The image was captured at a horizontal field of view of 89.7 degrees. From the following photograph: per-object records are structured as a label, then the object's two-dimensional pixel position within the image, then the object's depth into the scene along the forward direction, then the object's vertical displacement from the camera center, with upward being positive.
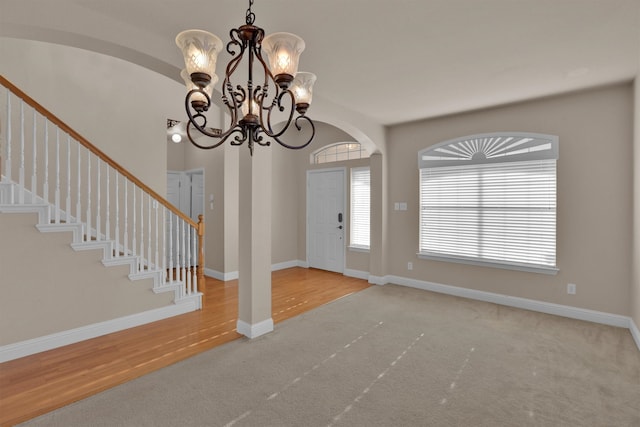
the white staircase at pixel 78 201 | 2.79 +0.10
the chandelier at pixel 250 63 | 1.67 +0.80
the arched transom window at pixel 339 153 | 5.88 +1.12
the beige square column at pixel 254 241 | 3.22 -0.31
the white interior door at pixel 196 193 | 6.32 +0.36
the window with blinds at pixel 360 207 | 5.79 +0.07
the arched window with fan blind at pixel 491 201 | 3.94 +0.14
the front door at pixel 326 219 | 6.13 -0.16
